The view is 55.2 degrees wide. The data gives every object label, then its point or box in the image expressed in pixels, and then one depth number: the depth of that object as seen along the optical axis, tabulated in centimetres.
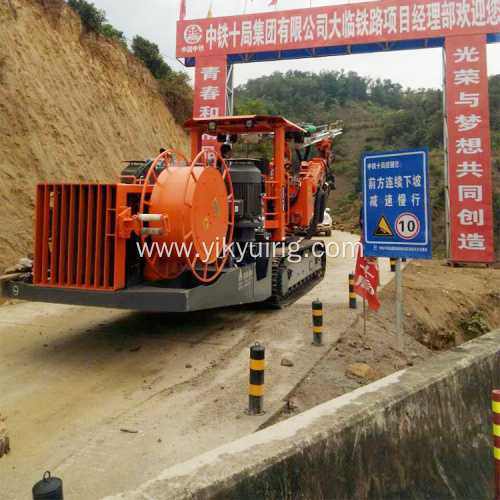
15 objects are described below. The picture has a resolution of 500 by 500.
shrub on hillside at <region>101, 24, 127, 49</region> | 1706
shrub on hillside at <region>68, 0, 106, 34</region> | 1579
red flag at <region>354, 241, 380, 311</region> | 604
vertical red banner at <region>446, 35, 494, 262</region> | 1245
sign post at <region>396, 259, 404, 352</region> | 576
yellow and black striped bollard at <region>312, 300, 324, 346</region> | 591
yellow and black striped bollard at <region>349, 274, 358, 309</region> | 769
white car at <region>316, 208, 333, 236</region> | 2103
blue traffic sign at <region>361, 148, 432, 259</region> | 530
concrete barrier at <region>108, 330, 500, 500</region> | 219
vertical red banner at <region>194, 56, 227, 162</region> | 1424
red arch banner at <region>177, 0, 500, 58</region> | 1251
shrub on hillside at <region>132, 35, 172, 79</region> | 1981
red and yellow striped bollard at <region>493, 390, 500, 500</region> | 293
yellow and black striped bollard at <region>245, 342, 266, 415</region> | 410
